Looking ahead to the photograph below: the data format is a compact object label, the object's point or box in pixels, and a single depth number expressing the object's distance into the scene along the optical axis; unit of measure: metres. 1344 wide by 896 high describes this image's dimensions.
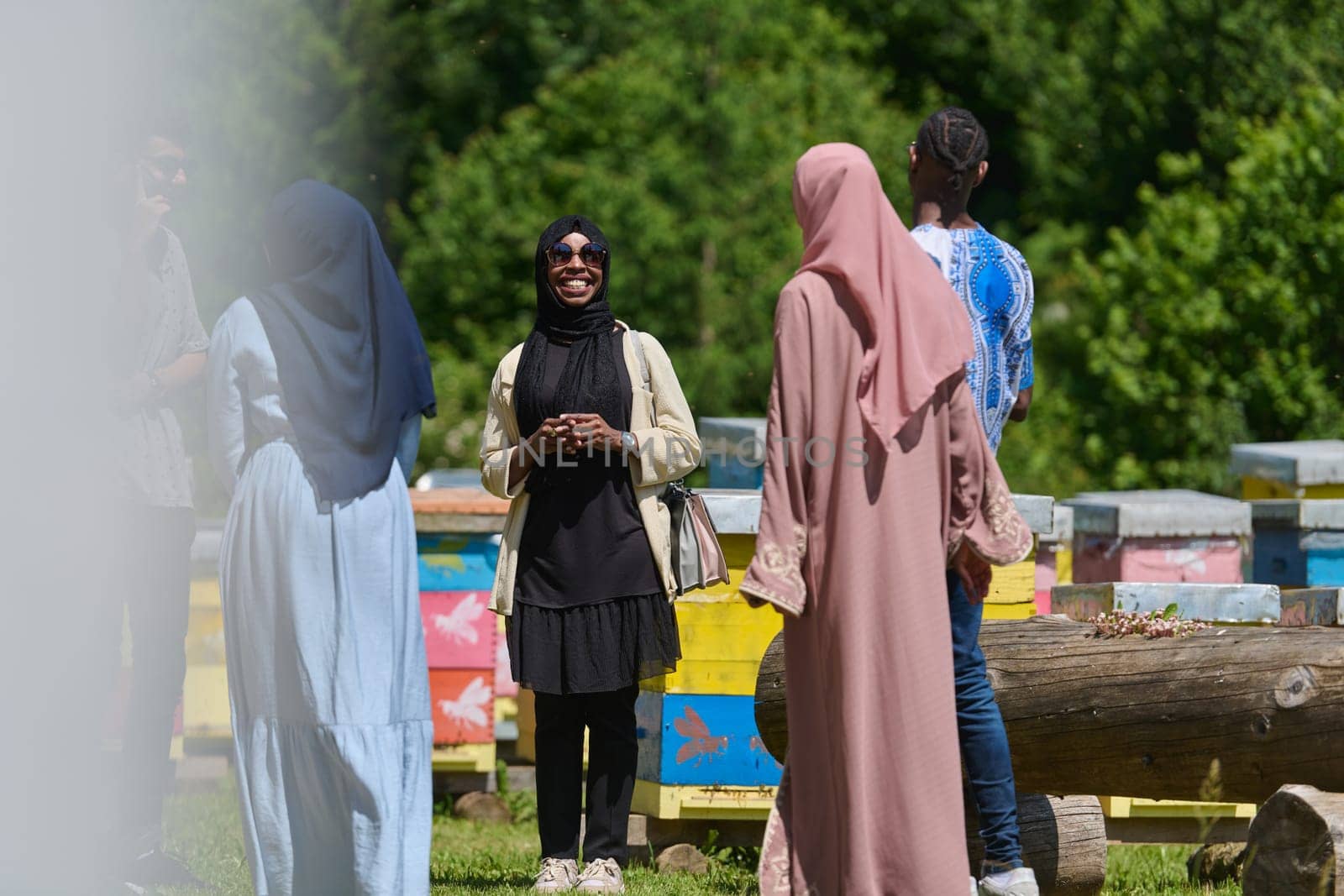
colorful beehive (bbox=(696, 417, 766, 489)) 7.75
